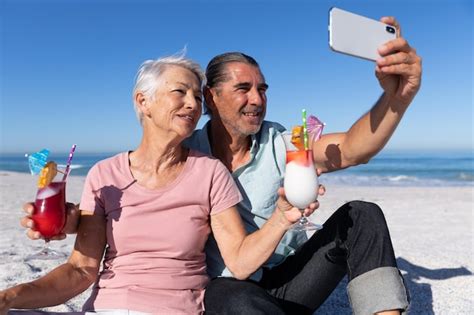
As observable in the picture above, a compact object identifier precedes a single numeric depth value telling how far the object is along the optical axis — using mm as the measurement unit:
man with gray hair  2043
